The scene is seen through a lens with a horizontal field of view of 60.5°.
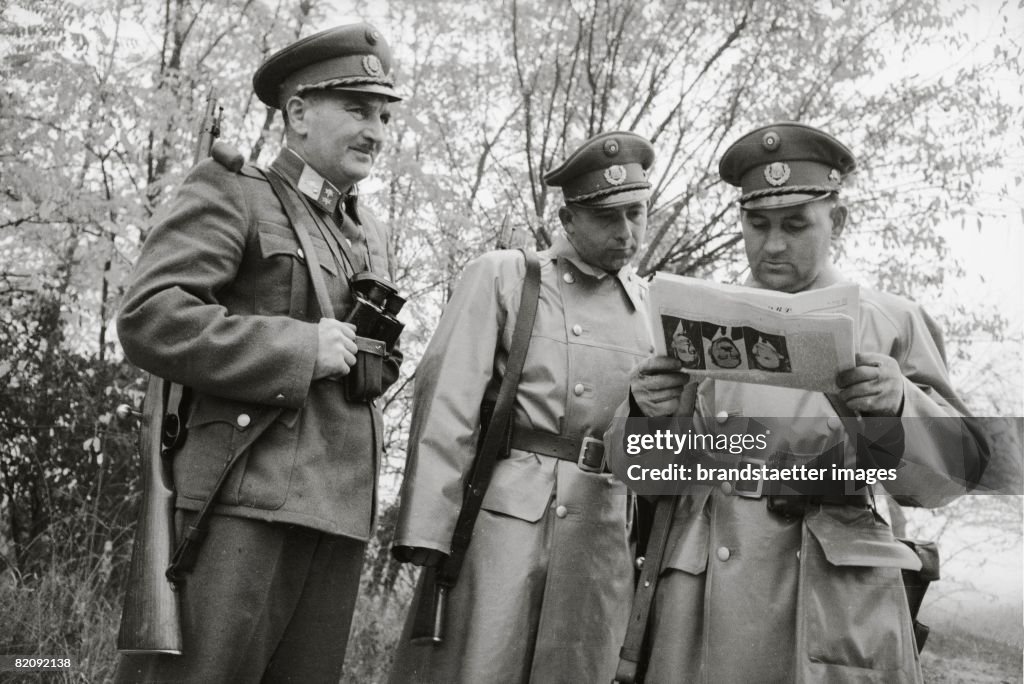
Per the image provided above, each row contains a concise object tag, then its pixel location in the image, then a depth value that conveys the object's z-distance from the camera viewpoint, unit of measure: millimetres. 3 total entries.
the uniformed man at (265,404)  2354
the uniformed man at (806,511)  2037
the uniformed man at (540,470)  2762
